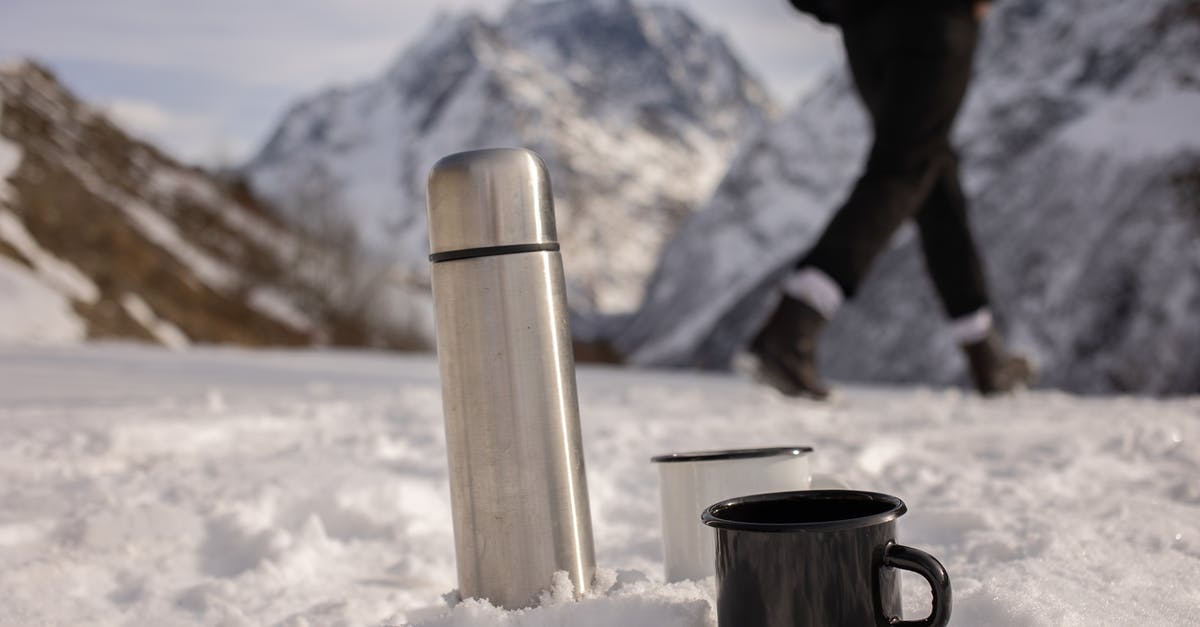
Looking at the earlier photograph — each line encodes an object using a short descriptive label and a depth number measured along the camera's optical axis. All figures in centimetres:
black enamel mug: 72
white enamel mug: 97
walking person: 241
